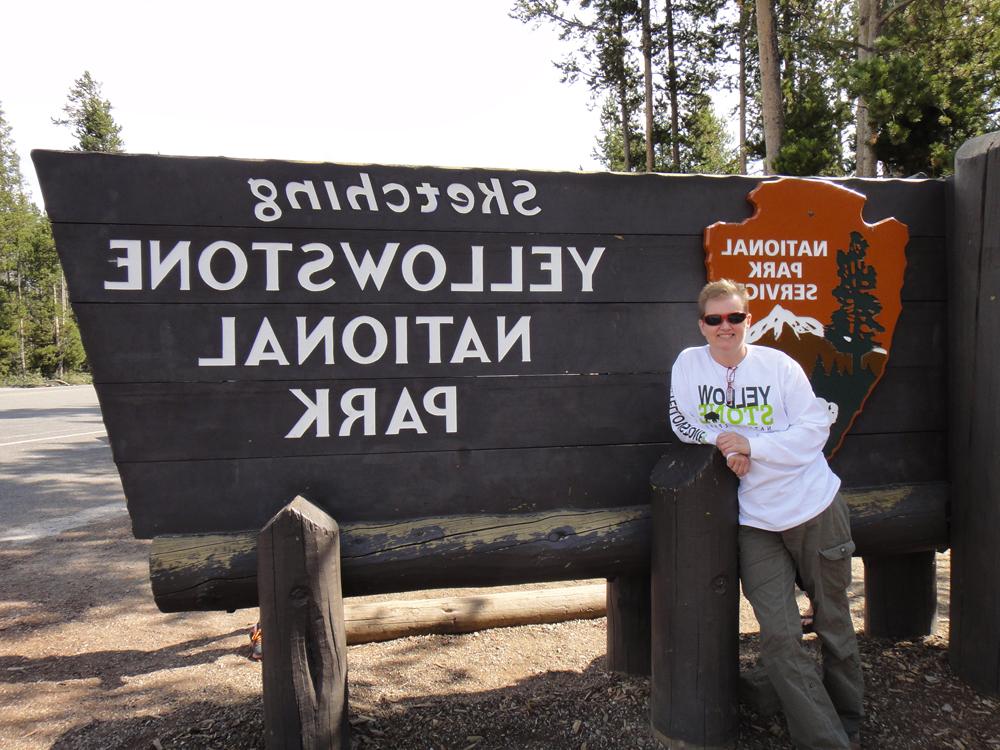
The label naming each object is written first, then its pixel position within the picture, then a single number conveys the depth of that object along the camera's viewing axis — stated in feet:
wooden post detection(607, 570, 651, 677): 10.36
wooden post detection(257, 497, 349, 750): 7.34
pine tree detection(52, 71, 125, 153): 121.29
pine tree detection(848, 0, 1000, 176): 22.40
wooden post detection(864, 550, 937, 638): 11.33
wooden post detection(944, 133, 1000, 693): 9.20
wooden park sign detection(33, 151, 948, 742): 7.58
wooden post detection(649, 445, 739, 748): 8.03
